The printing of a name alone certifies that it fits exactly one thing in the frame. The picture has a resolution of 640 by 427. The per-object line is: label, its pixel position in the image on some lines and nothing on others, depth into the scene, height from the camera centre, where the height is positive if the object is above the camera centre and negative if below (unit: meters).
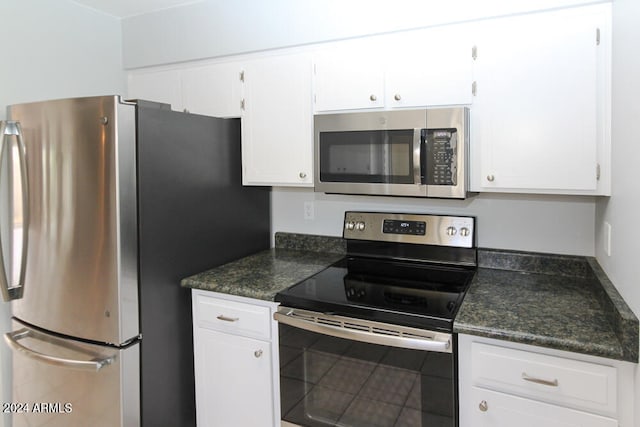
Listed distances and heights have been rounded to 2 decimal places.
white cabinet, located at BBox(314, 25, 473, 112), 1.82 +0.56
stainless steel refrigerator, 1.74 -0.23
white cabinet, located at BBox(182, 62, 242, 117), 2.31 +0.60
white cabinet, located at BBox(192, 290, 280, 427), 1.85 -0.71
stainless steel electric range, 1.51 -0.52
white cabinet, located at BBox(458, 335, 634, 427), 1.31 -0.60
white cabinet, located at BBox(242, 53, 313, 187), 2.15 +0.39
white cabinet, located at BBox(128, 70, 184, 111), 2.48 +0.67
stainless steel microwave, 1.80 +0.20
